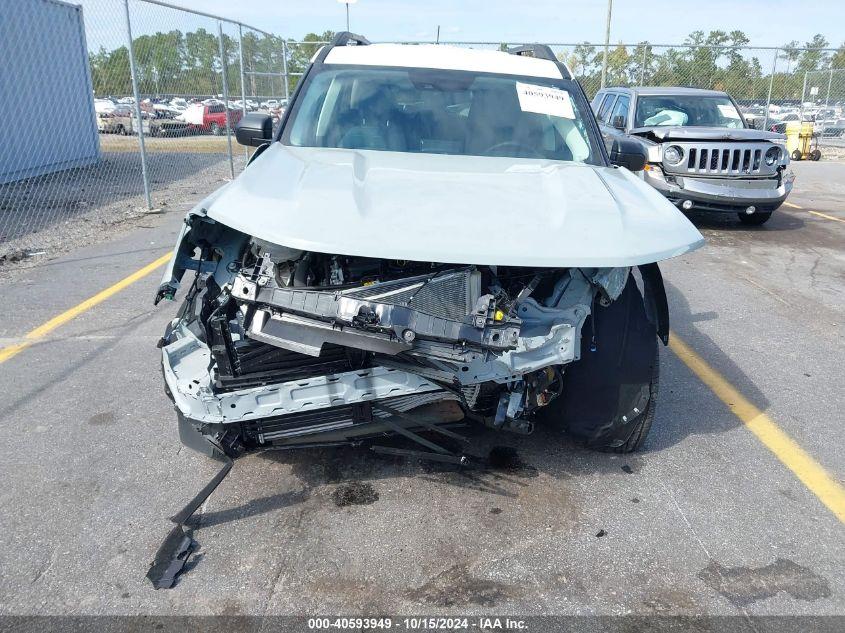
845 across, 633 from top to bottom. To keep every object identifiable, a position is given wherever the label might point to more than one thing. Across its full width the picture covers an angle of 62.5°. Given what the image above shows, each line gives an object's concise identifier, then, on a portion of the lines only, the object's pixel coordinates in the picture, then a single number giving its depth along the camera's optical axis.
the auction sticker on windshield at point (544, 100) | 4.36
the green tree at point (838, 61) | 24.36
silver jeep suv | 9.19
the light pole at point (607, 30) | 25.17
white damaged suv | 2.71
